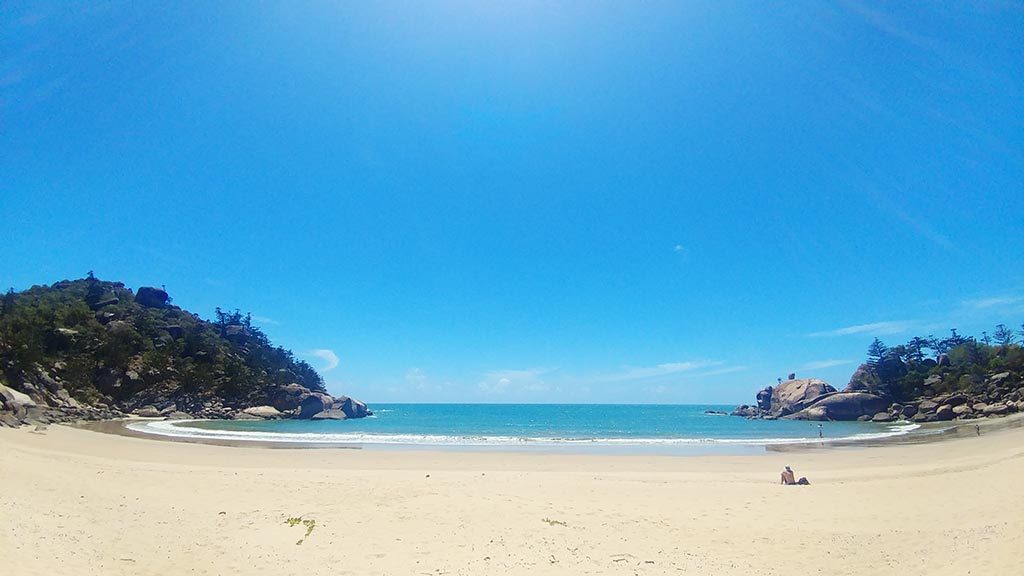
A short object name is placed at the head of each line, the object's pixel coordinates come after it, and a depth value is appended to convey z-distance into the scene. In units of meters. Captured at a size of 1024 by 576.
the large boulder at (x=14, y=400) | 32.06
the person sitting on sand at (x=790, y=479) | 17.36
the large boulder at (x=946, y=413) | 65.38
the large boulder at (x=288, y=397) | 82.94
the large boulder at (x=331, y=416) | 80.94
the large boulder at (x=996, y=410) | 60.53
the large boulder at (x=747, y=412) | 112.72
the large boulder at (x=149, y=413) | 64.88
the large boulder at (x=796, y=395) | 90.96
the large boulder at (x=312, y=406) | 80.44
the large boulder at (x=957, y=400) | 68.04
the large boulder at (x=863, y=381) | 89.78
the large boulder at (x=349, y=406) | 88.82
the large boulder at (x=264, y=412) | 74.11
